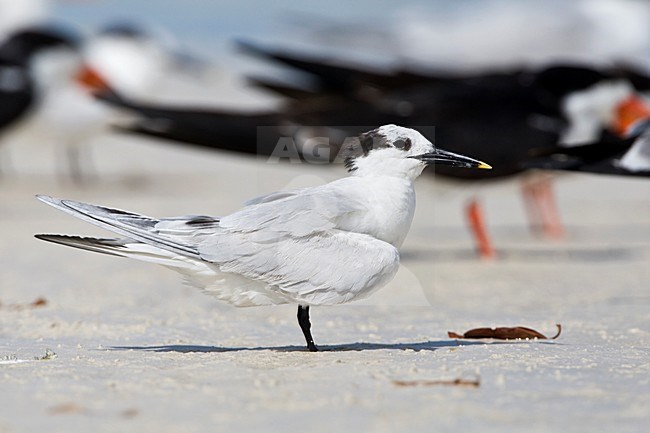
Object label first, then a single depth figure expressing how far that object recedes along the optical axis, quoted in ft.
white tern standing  19.74
